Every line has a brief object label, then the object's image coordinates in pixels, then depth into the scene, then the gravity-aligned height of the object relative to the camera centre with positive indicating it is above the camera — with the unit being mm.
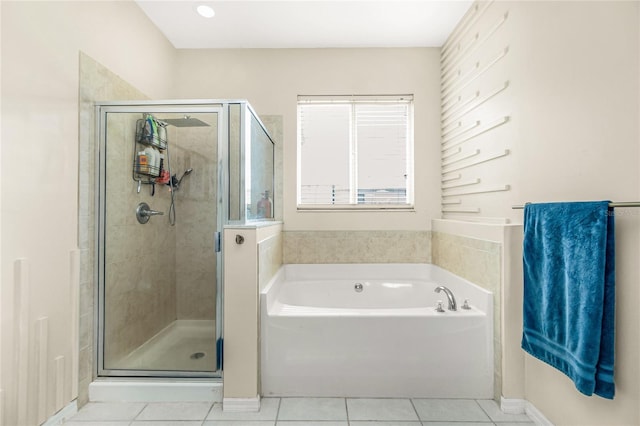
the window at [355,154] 2883 +538
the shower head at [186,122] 1830 +525
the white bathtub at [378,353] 1791 -800
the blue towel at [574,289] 1170 -308
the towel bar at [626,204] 1041 +34
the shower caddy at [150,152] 1856 +354
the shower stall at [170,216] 1807 -26
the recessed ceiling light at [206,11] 2256 +1459
